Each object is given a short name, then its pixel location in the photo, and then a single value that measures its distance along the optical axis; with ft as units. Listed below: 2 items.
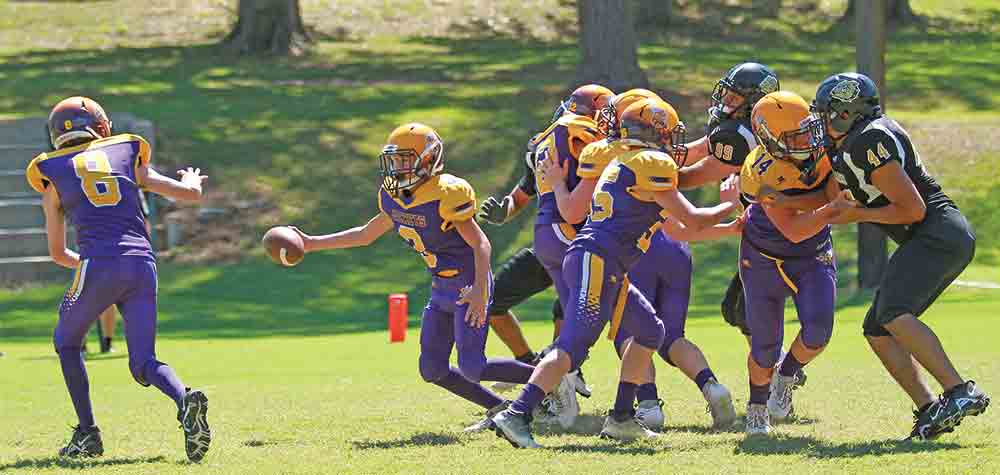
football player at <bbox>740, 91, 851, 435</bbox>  60.29
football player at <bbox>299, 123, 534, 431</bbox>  62.34
